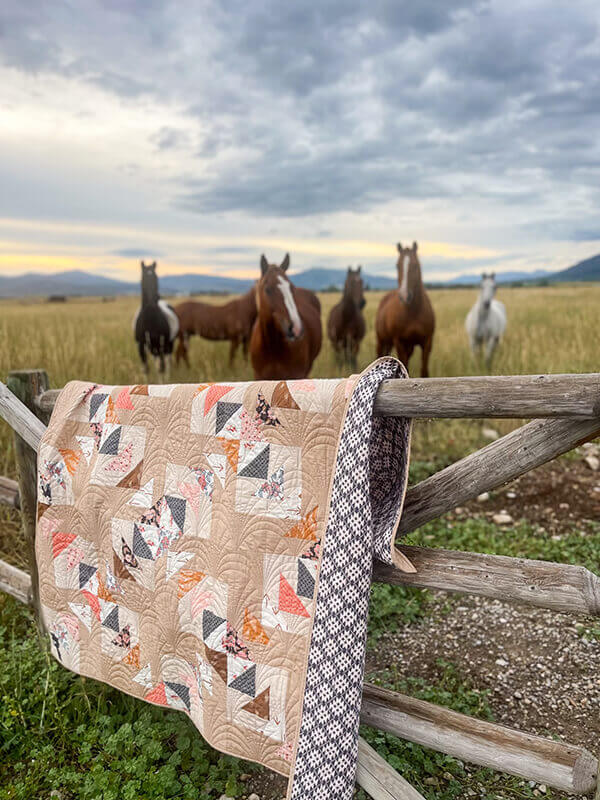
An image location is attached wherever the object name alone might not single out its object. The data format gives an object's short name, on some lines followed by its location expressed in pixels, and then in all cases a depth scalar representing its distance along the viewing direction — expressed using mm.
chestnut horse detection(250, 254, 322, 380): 5551
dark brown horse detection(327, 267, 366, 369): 9812
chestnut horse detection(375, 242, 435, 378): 7738
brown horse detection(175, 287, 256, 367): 10625
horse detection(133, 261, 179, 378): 9211
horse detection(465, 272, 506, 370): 9508
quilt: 1737
